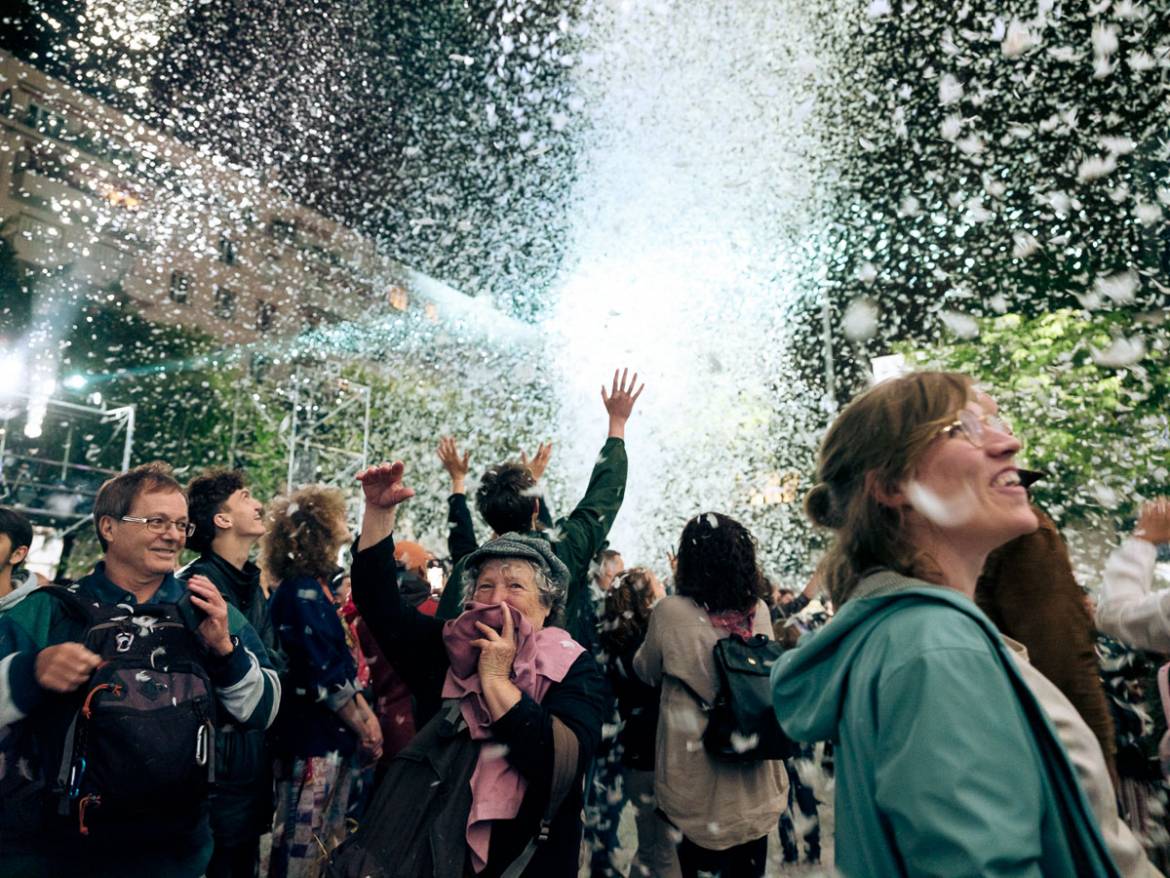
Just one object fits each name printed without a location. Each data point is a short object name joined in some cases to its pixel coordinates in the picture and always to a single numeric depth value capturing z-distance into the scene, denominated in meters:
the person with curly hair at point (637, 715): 4.36
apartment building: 34.50
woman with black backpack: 3.45
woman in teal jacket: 1.25
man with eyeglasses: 2.33
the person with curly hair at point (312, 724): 4.14
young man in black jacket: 3.50
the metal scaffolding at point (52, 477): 14.76
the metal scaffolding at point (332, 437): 21.70
